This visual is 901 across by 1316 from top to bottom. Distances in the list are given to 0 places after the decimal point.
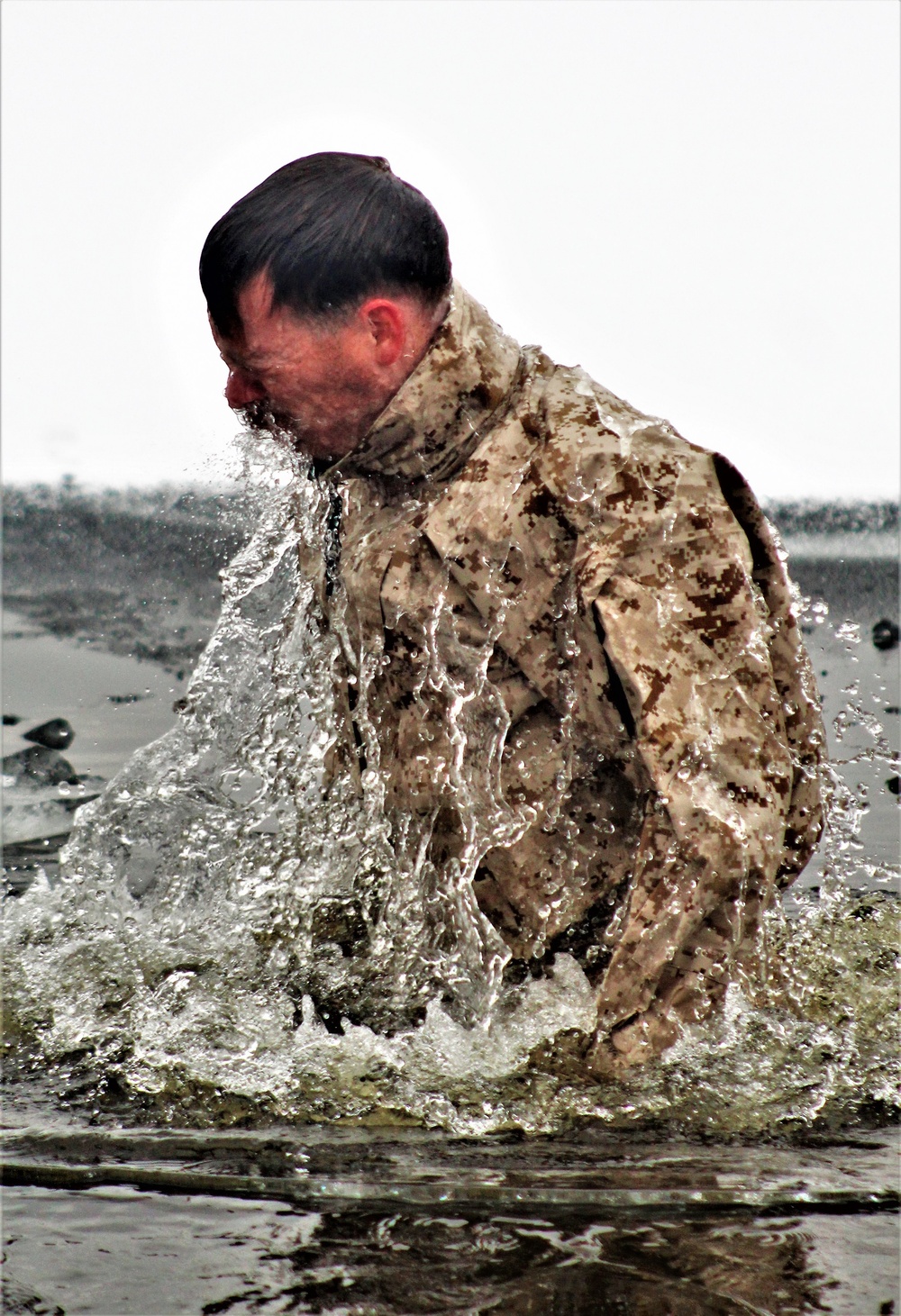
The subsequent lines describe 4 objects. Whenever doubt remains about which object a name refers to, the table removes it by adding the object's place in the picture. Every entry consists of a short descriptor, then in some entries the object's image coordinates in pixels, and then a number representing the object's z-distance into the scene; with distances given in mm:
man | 4742
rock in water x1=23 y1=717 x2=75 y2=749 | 12508
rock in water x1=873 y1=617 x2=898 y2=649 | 19250
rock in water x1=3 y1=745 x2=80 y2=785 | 11172
